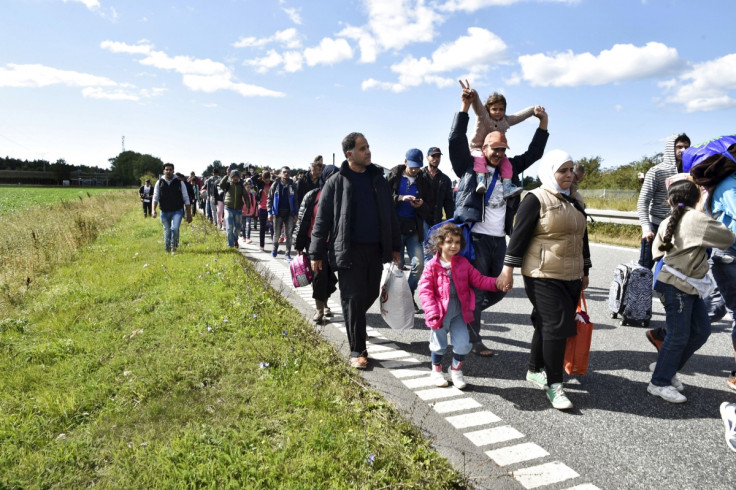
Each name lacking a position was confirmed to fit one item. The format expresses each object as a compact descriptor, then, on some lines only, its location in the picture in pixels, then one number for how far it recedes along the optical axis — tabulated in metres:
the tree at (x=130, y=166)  125.94
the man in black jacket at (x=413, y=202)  7.03
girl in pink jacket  4.29
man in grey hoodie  6.35
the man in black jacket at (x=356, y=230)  4.80
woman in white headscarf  3.87
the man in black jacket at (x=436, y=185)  7.38
